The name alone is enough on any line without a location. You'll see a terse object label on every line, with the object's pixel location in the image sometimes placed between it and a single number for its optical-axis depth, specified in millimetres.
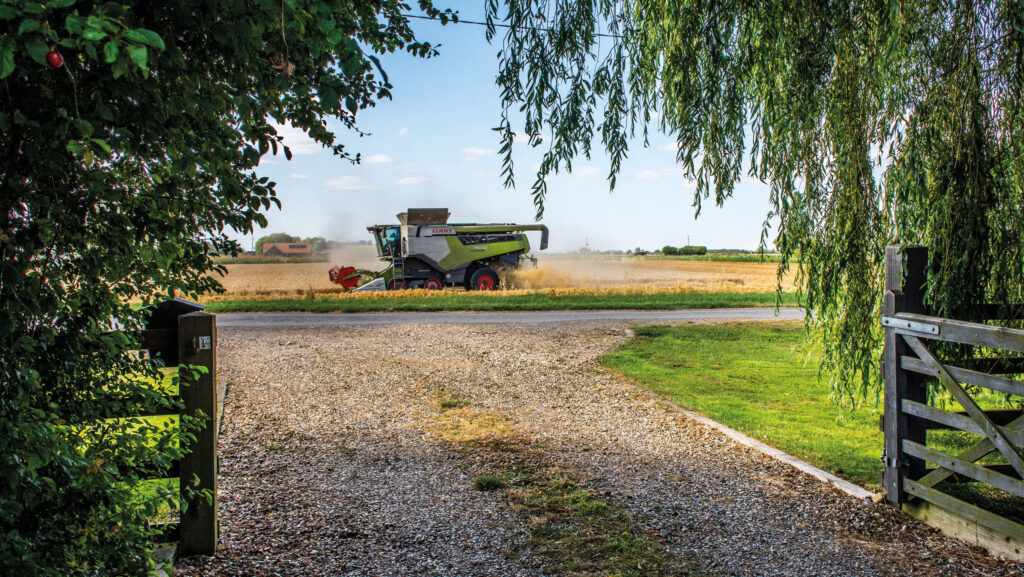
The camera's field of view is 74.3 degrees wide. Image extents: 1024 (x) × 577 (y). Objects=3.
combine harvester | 23109
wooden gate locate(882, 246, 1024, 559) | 3807
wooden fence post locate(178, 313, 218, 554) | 3387
